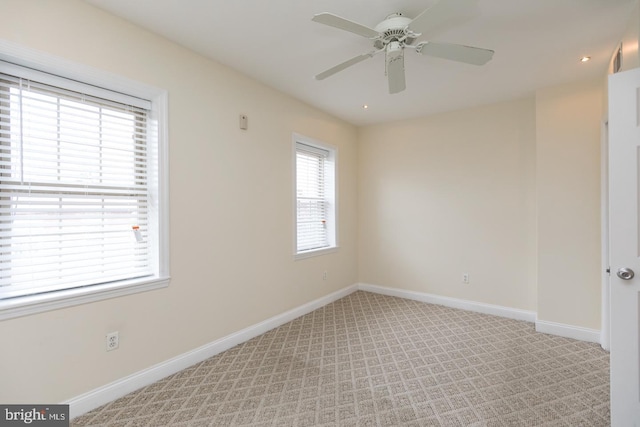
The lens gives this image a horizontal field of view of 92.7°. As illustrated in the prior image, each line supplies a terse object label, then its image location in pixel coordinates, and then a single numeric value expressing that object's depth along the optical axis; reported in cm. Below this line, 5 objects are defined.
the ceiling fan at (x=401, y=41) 168
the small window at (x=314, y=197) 401
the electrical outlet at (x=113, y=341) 210
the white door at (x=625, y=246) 169
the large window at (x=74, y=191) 181
